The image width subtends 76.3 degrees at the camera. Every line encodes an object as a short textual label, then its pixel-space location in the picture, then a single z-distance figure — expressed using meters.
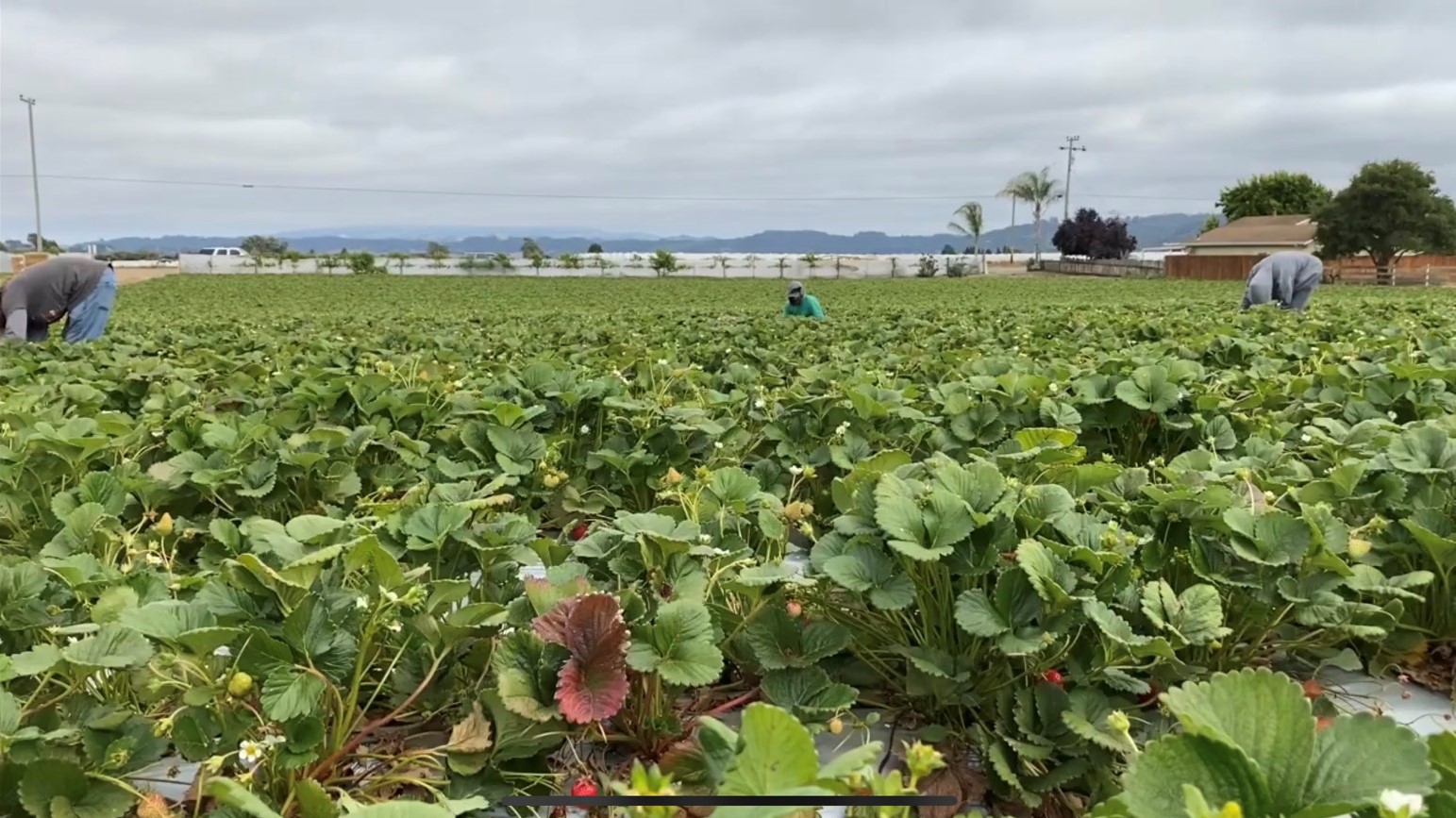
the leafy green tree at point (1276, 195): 62.53
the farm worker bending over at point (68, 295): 7.83
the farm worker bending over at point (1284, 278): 10.73
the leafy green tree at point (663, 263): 52.44
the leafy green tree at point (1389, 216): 37.72
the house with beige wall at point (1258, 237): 50.62
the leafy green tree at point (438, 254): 54.16
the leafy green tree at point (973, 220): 64.81
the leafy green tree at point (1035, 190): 66.31
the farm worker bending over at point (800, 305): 10.95
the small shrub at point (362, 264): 50.34
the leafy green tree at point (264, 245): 60.51
